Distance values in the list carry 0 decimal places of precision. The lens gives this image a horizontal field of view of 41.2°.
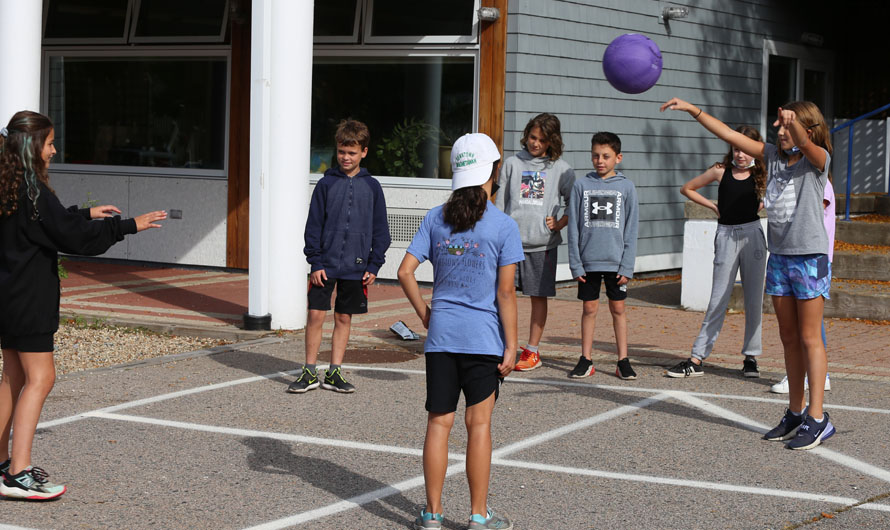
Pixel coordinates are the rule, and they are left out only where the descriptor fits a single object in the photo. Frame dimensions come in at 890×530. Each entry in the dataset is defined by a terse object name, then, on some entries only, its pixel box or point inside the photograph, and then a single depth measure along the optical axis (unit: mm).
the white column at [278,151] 10352
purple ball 7883
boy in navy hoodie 7961
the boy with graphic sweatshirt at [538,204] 8859
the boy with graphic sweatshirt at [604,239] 8680
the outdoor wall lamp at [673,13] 15297
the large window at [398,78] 13945
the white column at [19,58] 10406
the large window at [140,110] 15562
